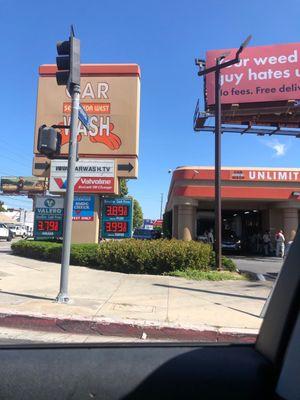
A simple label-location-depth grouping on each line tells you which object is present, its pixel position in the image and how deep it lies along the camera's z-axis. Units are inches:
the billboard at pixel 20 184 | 3705.7
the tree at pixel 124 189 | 2050.2
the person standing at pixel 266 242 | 1184.9
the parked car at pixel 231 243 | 1235.5
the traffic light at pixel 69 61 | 360.5
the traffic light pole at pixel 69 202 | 349.1
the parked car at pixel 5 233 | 1890.1
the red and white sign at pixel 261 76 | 1087.0
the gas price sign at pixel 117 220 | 729.0
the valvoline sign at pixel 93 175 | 750.5
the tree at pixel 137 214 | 3735.2
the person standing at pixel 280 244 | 1072.0
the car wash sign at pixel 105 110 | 773.9
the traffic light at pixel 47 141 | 357.5
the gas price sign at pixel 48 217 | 783.7
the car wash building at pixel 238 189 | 1138.0
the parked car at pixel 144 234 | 1445.6
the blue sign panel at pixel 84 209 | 758.5
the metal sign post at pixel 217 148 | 627.8
